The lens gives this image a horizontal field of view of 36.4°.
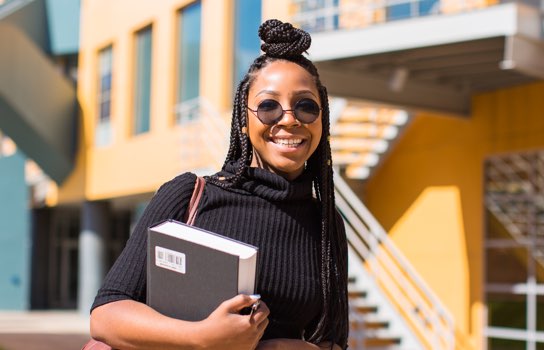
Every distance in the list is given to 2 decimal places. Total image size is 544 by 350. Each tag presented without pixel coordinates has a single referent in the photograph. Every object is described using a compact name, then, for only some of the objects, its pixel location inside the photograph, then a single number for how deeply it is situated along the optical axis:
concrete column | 21.00
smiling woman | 2.04
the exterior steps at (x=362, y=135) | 11.66
